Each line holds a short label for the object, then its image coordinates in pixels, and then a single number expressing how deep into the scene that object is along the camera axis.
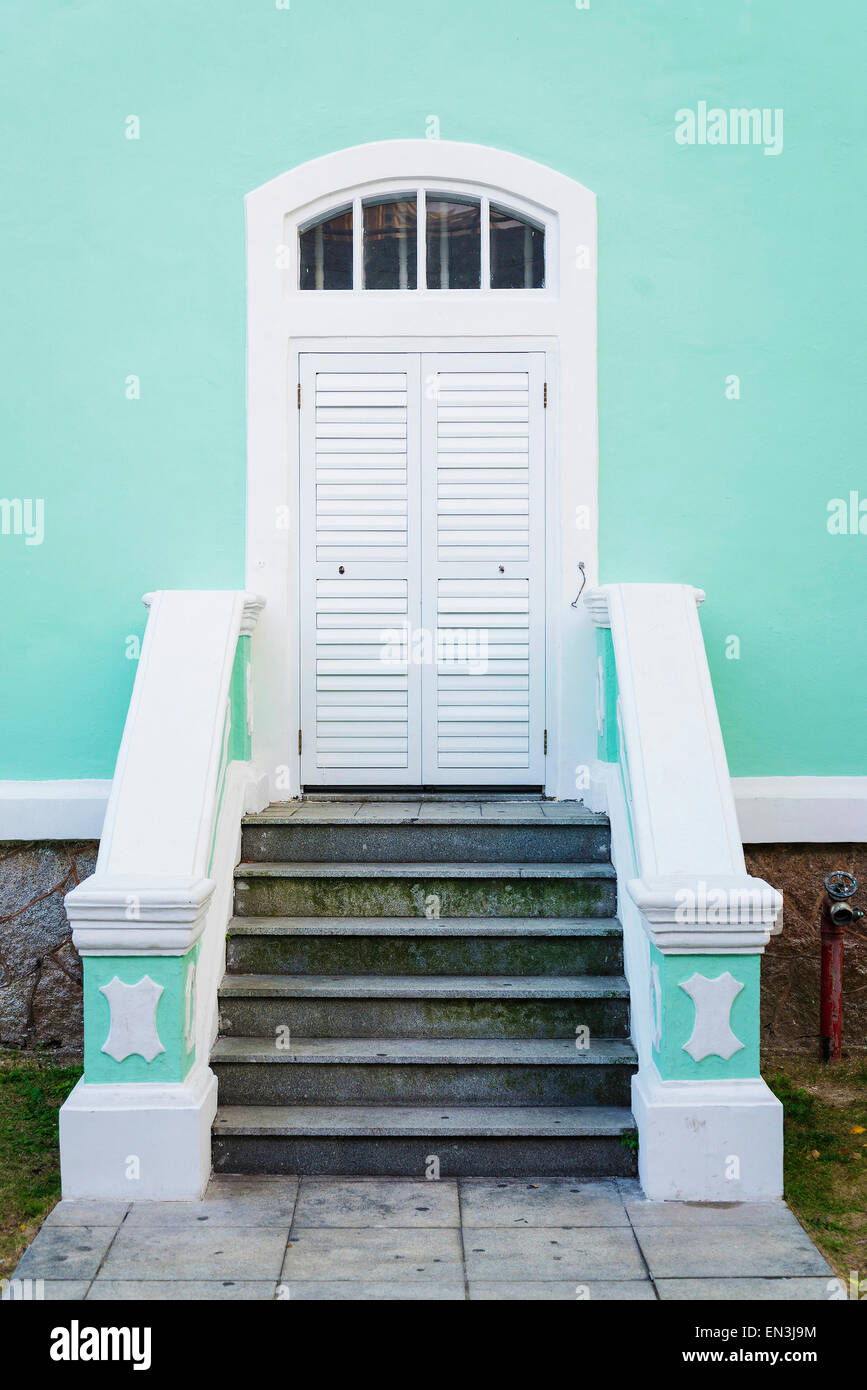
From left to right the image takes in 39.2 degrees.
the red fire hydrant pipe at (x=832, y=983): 5.66
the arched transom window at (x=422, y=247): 6.16
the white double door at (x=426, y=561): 6.18
